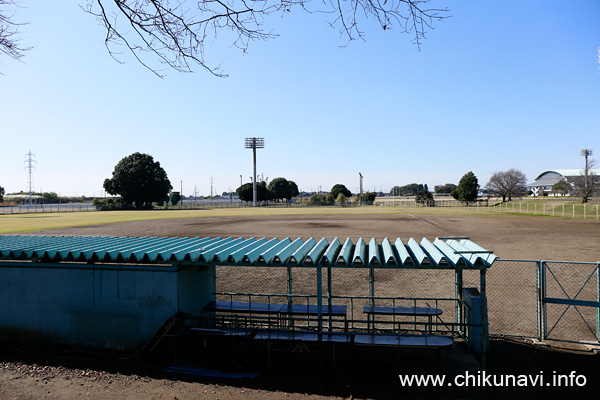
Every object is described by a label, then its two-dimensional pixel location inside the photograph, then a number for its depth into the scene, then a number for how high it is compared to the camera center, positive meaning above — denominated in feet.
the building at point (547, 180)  478.96 +19.91
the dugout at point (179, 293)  25.59 -7.51
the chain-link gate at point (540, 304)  28.99 -11.27
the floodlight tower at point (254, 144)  334.81 +51.20
